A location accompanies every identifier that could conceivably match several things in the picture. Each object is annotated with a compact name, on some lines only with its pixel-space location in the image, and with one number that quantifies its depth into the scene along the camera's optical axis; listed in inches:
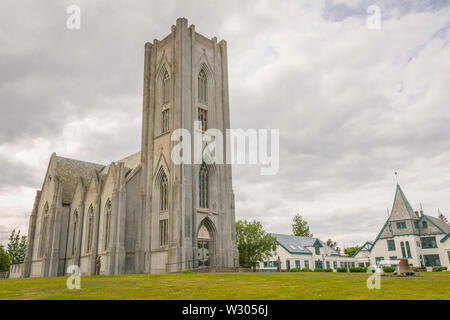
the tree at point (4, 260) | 3267.2
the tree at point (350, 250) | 4367.6
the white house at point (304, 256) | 2529.5
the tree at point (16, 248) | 3309.5
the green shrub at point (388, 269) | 1082.1
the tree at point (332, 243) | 4274.1
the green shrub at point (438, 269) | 1545.9
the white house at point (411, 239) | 2005.4
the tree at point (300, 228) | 3730.3
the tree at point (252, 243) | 2203.5
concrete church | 1488.7
